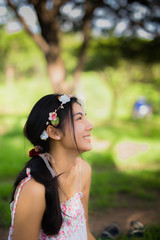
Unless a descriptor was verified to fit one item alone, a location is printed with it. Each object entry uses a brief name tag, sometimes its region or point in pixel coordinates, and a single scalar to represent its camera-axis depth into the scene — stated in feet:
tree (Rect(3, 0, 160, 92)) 17.88
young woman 4.69
